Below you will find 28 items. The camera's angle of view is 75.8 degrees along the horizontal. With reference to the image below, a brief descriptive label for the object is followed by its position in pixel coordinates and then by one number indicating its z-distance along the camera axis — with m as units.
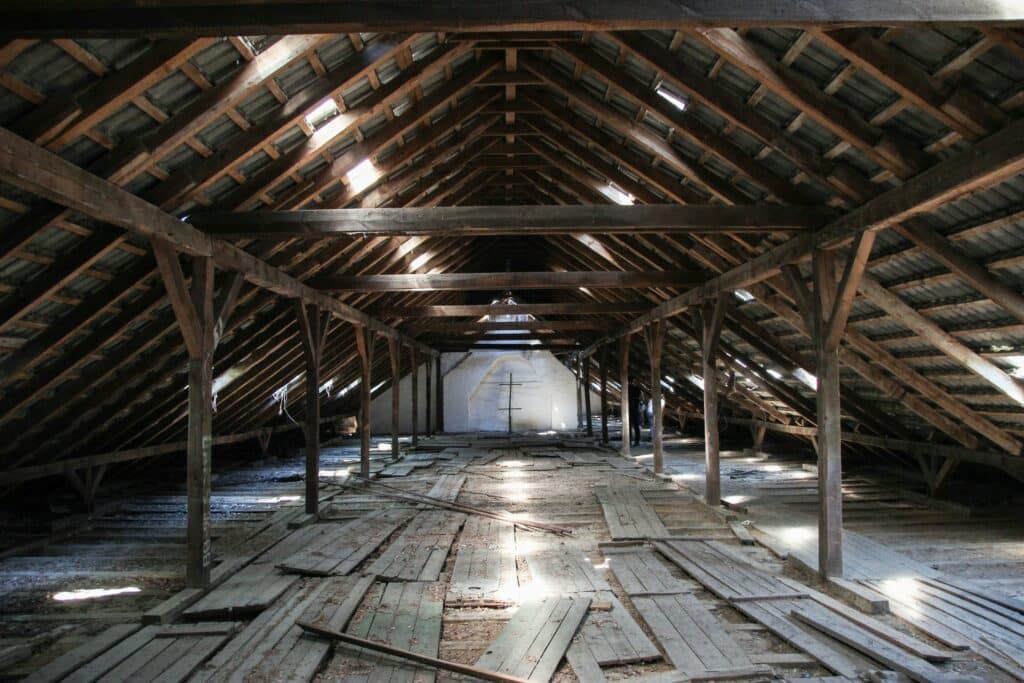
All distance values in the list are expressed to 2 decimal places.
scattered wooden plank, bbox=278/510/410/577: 6.58
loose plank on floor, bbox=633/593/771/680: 4.21
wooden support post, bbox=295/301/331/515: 9.23
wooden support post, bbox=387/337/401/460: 15.65
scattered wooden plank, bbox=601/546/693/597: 5.98
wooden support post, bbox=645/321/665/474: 12.74
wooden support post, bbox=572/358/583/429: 25.52
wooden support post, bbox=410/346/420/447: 18.80
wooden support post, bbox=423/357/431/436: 22.86
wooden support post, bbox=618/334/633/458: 16.00
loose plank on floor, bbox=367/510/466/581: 6.49
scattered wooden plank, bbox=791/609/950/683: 4.07
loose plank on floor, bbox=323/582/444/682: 4.30
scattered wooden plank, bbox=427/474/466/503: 10.69
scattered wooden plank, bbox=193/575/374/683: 4.25
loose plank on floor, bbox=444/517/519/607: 5.73
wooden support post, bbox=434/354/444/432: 26.09
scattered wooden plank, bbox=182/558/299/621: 5.37
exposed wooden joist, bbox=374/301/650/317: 13.20
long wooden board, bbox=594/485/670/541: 8.06
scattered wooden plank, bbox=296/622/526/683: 4.10
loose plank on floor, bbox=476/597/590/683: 4.28
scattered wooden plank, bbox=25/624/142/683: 4.11
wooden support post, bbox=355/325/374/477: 12.64
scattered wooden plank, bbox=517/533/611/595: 6.03
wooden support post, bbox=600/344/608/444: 19.25
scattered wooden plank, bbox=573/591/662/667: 4.46
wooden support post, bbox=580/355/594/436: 22.06
